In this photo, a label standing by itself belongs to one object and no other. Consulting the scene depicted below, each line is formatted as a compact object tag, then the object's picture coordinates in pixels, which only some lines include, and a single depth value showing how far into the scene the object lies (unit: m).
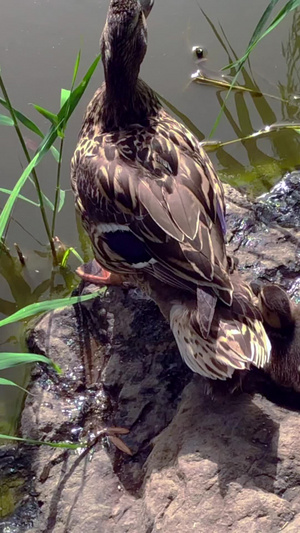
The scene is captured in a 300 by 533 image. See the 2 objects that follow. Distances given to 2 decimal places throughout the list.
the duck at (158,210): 2.78
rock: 2.45
